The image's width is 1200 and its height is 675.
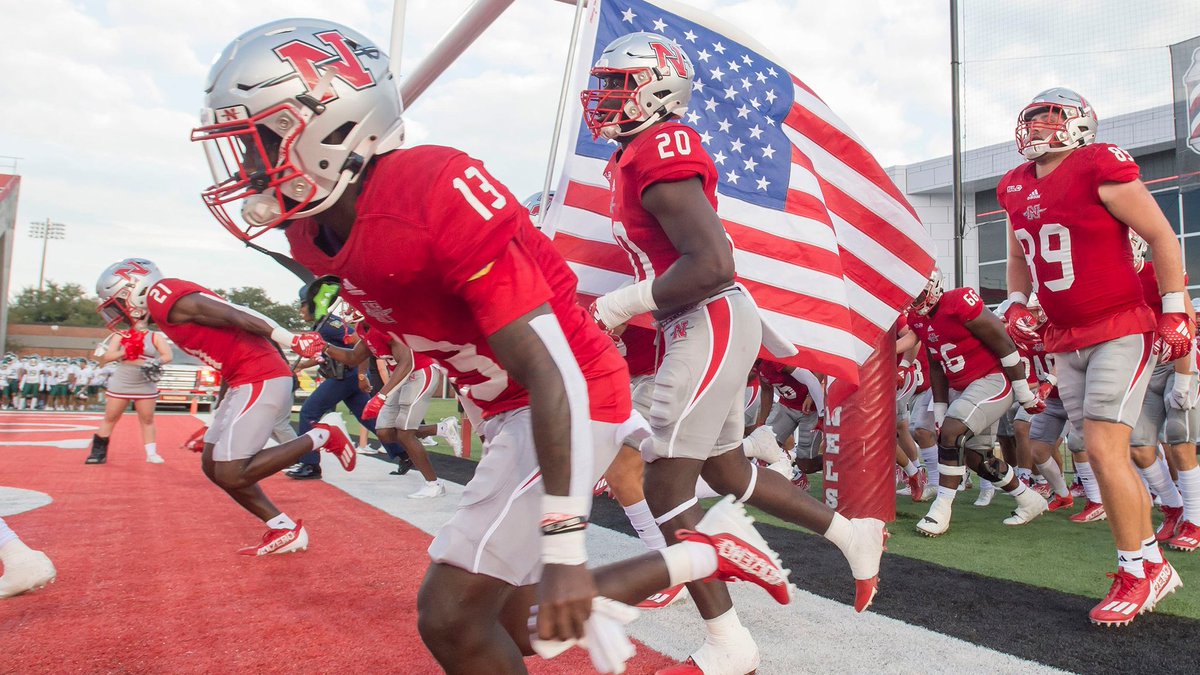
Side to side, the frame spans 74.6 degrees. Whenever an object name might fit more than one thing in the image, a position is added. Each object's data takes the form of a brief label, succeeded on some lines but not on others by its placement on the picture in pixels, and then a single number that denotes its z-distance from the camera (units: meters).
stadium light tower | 69.56
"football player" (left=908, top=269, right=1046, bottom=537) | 6.04
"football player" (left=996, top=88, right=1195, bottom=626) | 3.46
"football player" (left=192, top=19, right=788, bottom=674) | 1.70
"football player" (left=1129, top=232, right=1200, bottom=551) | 5.00
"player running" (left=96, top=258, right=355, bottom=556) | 4.80
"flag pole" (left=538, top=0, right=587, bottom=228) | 5.36
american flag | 4.61
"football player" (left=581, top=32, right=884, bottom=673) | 2.67
